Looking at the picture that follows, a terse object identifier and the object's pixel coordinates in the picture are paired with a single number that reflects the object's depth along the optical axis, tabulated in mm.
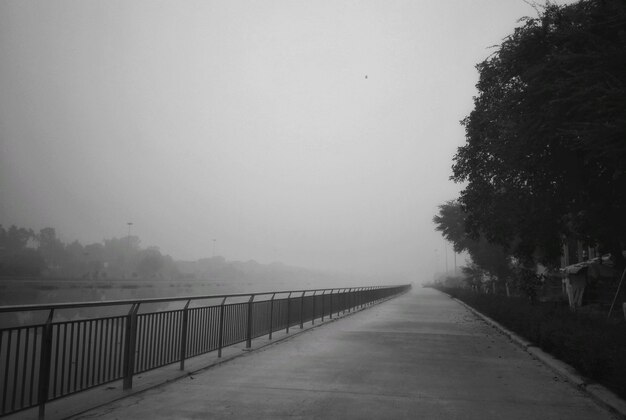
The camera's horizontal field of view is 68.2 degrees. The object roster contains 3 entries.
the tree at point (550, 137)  8297
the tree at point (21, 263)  102000
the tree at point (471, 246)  39219
